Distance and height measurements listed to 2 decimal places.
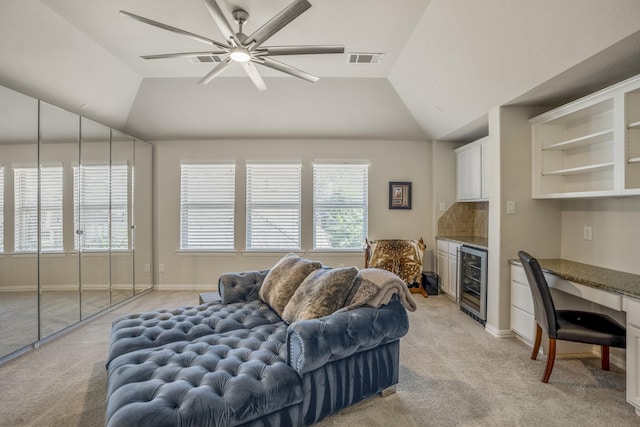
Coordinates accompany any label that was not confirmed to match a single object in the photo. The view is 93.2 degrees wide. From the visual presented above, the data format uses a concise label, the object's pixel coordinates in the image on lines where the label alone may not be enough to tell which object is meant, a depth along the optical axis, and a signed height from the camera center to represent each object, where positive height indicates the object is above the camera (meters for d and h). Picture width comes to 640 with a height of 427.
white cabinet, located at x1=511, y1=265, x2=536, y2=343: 2.83 -0.92
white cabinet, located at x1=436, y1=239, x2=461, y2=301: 4.27 -0.79
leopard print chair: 4.52 -0.68
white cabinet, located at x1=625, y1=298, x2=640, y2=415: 1.90 -0.89
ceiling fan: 1.89 +1.25
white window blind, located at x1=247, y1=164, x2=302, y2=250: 4.98 +0.10
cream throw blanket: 2.05 -0.55
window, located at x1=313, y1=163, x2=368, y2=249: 5.02 +0.15
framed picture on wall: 5.01 +0.29
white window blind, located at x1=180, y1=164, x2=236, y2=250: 4.96 +0.13
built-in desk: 1.92 -0.60
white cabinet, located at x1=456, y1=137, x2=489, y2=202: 4.02 +0.59
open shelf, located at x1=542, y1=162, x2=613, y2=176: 2.46 +0.39
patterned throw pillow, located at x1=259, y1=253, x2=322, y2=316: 2.48 -0.59
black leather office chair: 2.11 -0.83
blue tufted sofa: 1.37 -0.84
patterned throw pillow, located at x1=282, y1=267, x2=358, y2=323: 2.05 -0.59
